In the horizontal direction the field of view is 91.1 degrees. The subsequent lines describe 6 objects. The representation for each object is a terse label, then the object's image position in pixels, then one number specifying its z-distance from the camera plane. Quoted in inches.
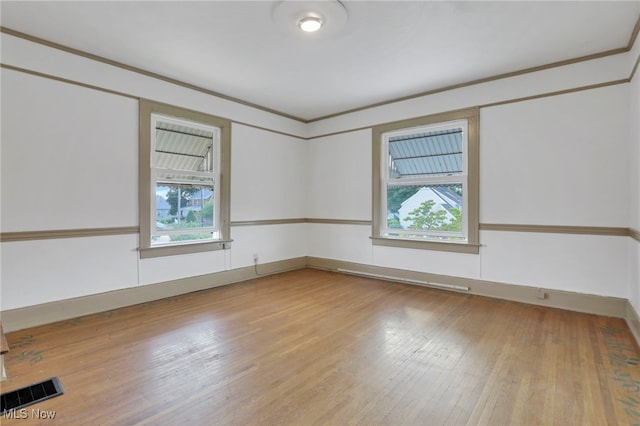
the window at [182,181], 150.8
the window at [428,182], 165.8
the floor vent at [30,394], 72.3
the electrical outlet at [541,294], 143.3
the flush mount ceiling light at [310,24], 106.1
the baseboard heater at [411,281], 166.9
